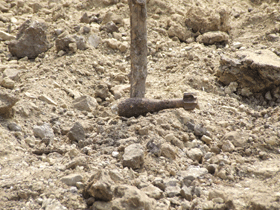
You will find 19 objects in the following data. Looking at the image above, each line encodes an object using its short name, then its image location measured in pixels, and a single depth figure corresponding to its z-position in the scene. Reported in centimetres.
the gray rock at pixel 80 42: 1111
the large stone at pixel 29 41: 1082
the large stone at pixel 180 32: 1229
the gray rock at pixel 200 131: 728
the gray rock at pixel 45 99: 851
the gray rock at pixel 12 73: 953
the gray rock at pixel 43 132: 723
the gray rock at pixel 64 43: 1087
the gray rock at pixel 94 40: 1156
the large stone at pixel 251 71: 909
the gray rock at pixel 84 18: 1243
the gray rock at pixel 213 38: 1166
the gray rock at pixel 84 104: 877
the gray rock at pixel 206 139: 709
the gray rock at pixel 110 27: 1219
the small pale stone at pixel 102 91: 967
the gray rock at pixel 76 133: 724
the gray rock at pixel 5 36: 1183
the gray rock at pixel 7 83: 887
